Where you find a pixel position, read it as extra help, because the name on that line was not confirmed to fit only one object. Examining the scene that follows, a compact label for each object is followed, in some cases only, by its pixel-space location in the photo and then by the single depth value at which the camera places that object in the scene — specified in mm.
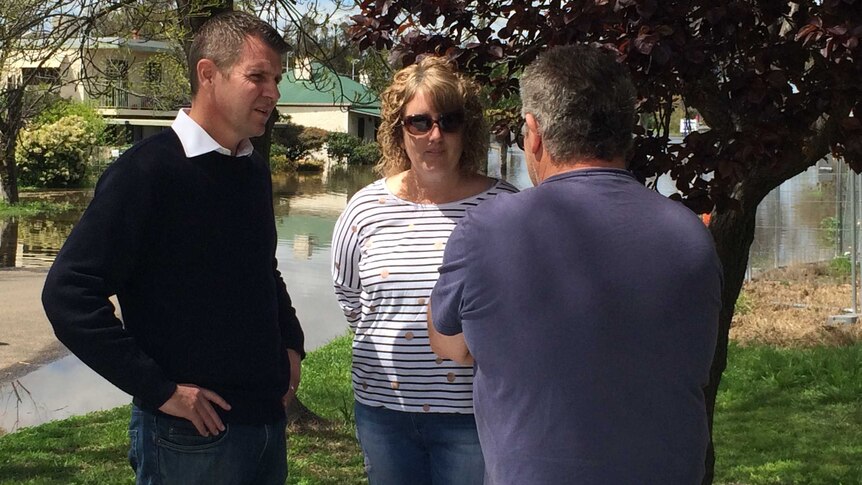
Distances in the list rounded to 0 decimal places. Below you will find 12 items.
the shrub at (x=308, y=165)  47750
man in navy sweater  2395
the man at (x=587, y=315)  1955
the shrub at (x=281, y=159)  46031
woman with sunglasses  2898
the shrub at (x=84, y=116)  34375
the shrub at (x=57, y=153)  32531
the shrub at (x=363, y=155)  50688
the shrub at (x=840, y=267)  13141
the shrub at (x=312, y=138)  49906
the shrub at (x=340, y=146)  50688
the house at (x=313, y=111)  55131
